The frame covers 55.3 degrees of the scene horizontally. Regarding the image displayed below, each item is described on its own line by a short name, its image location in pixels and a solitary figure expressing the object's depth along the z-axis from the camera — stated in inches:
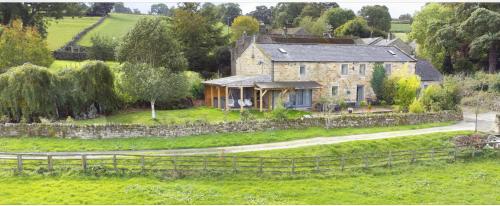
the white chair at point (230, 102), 1489.9
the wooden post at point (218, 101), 1511.6
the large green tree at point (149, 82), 1310.3
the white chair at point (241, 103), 1403.8
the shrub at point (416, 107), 1307.8
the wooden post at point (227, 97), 1443.3
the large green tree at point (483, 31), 1998.0
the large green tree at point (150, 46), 1466.5
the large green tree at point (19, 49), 1469.0
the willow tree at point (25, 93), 1120.2
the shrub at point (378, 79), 1609.3
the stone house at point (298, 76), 1480.1
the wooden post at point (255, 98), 1497.5
